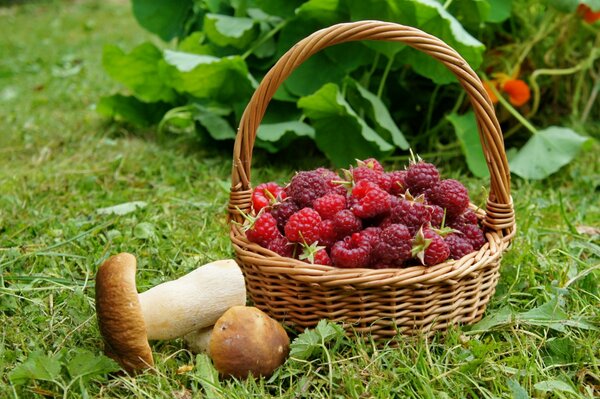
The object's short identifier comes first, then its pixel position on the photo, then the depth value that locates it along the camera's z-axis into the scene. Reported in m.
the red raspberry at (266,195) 0.71
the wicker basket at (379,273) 0.65
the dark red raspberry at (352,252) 0.66
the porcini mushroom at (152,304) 0.63
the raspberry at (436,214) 0.68
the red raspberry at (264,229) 0.68
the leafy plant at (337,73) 0.94
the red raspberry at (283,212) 0.70
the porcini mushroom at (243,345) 0.64
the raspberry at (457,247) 0.67
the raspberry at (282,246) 0.68
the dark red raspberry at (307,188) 0.70
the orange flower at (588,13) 1.04
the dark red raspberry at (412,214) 0.67
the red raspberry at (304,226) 0.67
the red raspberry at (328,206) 0.68
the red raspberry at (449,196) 0.69
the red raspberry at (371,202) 0.68
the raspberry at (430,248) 0.65
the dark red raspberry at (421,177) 0.70
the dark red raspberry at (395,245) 0.66
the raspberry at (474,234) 0.69
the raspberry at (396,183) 0.71
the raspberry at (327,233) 0.68
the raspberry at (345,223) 0.67
